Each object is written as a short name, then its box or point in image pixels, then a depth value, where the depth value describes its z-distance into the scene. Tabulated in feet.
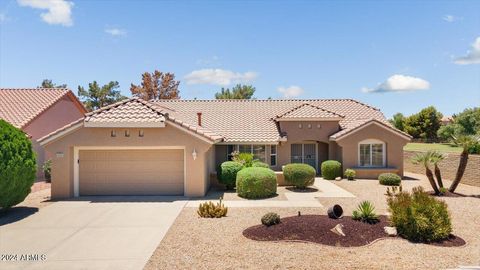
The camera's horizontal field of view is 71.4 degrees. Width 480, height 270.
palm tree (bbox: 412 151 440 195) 54.03
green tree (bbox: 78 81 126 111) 162.09
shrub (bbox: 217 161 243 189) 59.72
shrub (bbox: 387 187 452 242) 30.50
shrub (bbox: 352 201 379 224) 34.96
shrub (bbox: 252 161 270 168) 64.46
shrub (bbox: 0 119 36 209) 40.33
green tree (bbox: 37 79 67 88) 198.15
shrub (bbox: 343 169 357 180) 72.64
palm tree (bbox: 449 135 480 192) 54.19
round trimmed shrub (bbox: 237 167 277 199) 52.65
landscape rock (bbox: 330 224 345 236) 31.02
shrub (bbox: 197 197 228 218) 40.24
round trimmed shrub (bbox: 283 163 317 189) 60.03
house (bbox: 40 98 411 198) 52.60
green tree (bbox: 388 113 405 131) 201.94
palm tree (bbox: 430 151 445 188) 54.44
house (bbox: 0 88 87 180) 76.28
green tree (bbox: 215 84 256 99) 215.31
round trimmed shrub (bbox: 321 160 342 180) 74.18
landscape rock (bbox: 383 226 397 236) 31.78
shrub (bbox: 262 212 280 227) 33.71
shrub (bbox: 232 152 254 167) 64.23
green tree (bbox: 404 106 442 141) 188.85
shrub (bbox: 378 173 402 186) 66.05
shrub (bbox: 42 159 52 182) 73.31
